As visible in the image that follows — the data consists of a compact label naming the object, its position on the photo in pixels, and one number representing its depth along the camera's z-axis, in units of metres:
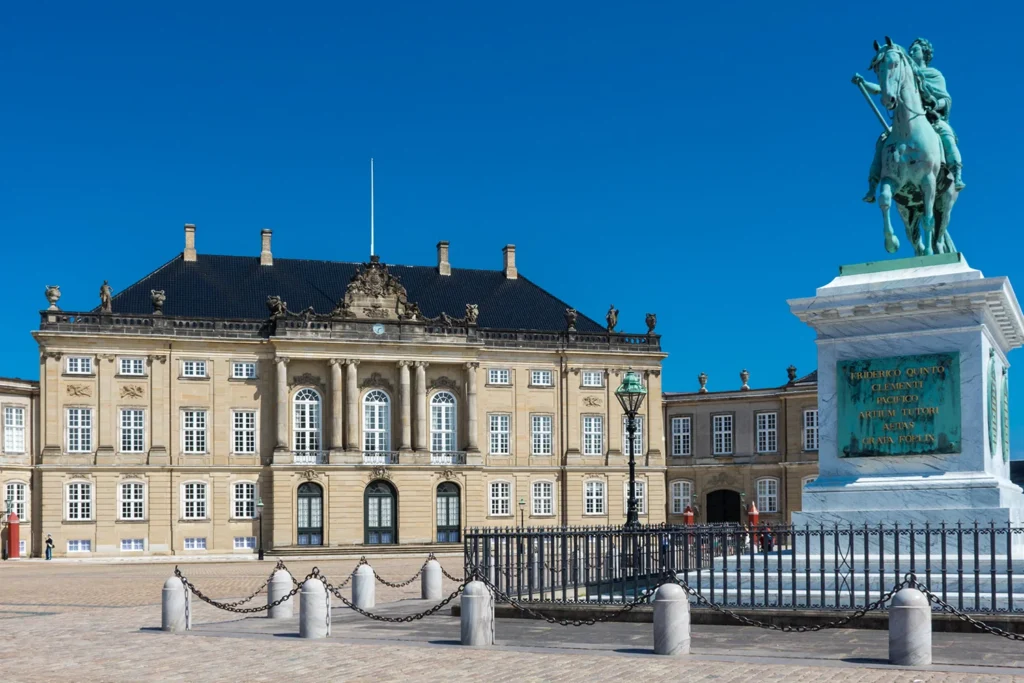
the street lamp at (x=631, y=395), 24.53
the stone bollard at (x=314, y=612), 15.77
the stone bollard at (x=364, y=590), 20.95
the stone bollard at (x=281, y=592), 19.05
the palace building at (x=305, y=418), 56.16
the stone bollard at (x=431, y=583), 23.36
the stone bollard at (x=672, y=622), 13.42
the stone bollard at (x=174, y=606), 17.05
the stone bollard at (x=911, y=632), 12.30
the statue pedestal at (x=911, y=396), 15.90
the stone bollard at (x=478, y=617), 14.53
